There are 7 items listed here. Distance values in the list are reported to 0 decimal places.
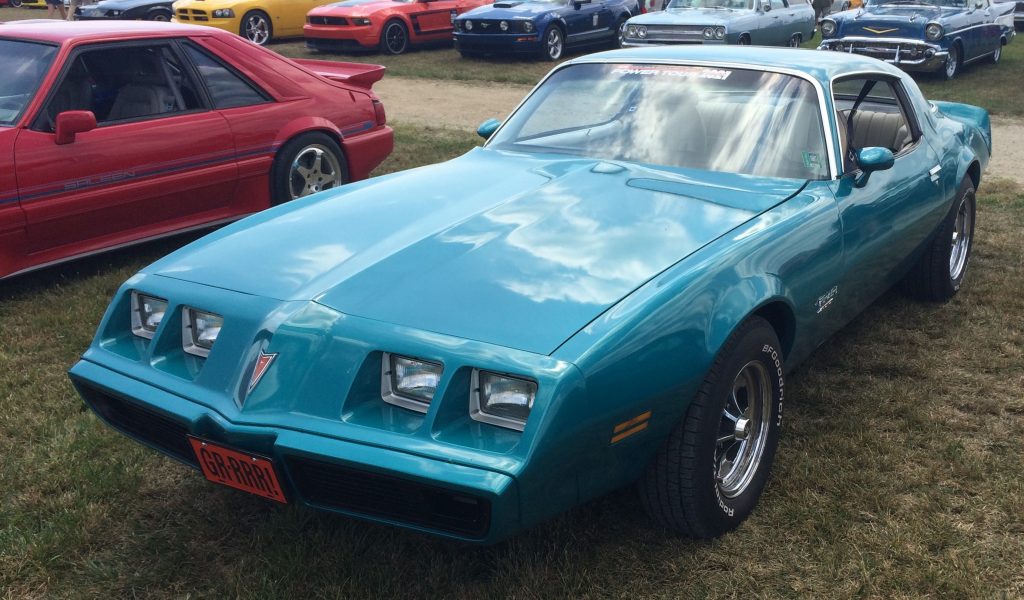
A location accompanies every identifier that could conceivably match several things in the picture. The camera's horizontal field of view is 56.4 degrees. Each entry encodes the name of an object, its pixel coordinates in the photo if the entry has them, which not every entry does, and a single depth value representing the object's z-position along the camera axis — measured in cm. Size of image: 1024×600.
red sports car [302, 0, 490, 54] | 1489
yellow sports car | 1504
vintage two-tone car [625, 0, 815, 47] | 1281
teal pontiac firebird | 235
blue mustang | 1437
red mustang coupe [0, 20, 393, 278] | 489
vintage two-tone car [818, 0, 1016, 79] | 1254
